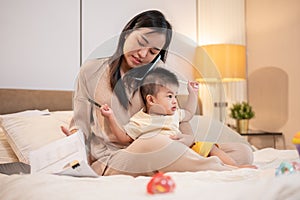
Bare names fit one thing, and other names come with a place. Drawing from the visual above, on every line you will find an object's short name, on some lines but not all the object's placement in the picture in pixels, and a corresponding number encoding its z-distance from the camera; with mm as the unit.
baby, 1212
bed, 726
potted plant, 2791
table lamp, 2641
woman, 1268
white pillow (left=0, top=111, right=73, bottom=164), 1499
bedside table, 2758
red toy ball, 741
